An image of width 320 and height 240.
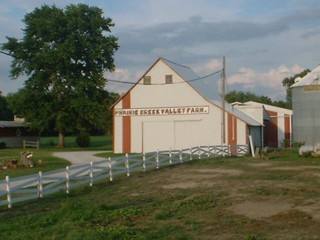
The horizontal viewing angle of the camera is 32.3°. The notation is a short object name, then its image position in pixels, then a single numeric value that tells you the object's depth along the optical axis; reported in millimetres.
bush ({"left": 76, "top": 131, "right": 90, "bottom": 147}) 64000
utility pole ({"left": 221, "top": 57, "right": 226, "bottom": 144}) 41006
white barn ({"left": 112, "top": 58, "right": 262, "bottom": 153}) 44094
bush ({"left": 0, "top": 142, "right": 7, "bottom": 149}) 60062
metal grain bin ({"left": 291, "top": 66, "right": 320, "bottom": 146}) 45469
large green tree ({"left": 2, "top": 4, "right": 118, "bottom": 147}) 57188
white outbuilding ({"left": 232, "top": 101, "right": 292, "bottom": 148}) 58578
